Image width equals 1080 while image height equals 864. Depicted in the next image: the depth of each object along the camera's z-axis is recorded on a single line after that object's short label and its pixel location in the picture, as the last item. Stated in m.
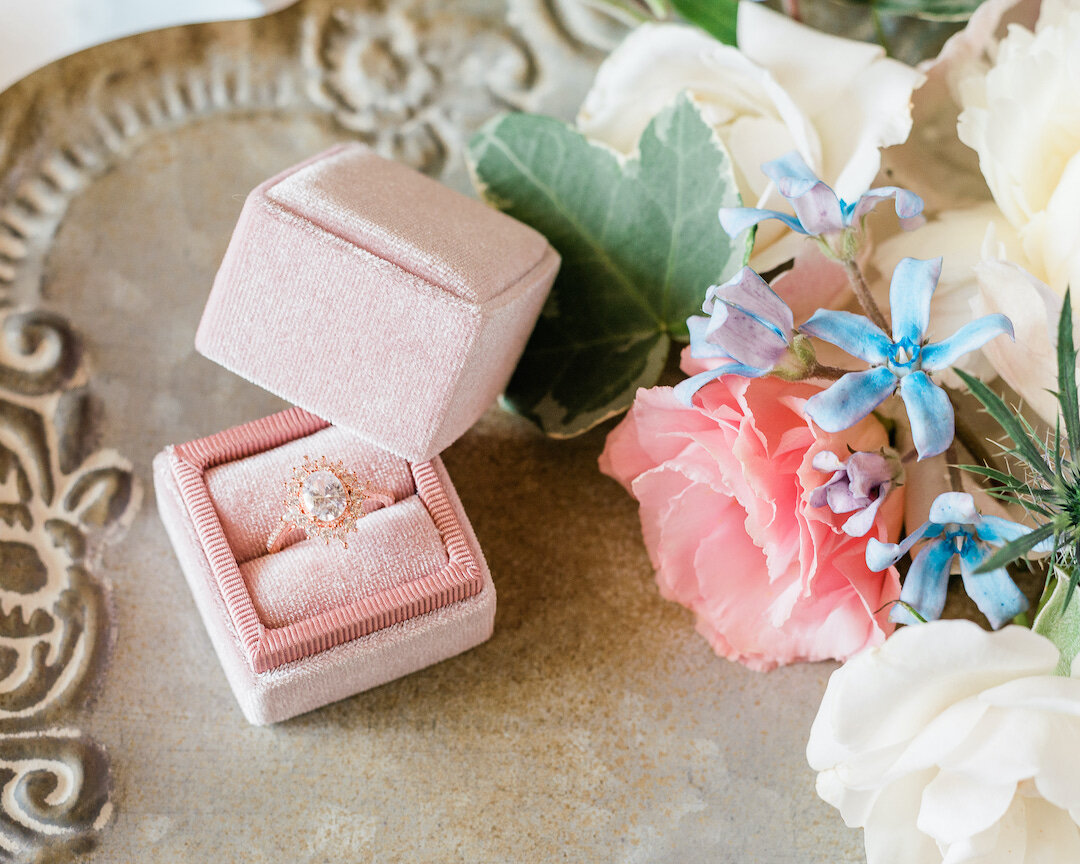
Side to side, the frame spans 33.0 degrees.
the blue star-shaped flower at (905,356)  0.30
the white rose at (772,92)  0.35
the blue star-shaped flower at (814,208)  0.32
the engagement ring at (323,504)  0.34
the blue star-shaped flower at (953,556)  0.31
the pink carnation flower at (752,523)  0.32
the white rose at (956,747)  0.29
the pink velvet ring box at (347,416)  0.33
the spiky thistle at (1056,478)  0.29
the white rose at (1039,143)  0.32
